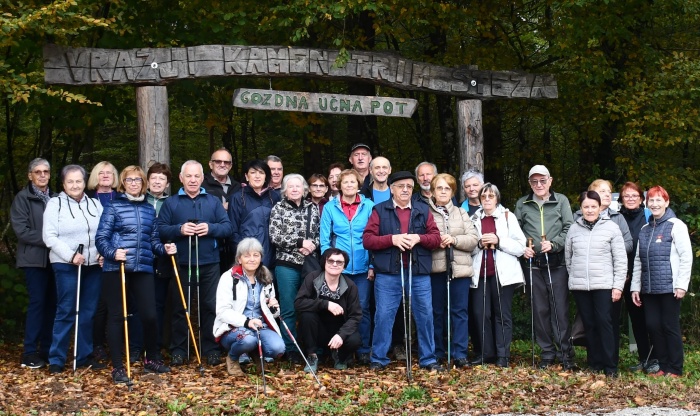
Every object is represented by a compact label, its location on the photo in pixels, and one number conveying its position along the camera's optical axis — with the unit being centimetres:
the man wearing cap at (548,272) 858
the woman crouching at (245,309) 784
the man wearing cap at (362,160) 920
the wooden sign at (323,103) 983
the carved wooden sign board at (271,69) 954
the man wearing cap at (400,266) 817
